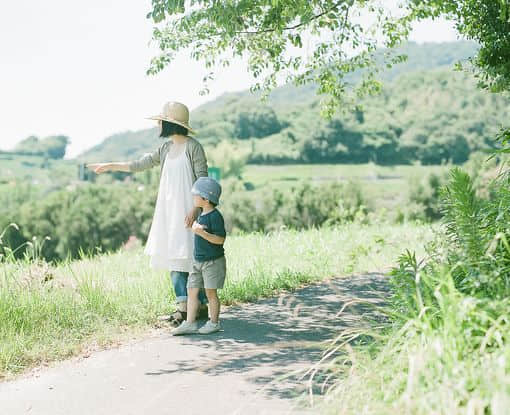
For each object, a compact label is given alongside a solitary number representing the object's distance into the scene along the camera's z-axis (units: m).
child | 5.41
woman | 5.79
